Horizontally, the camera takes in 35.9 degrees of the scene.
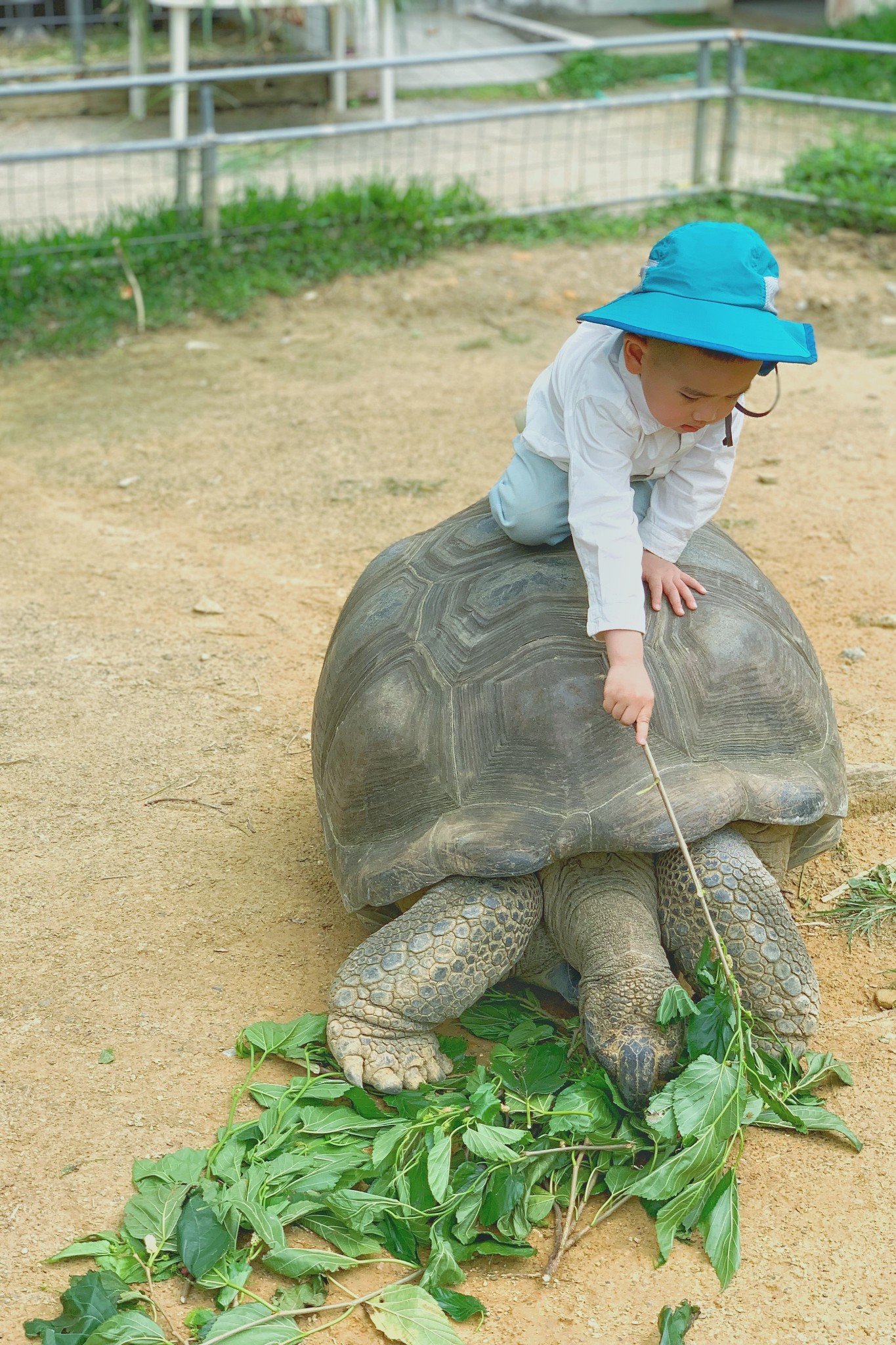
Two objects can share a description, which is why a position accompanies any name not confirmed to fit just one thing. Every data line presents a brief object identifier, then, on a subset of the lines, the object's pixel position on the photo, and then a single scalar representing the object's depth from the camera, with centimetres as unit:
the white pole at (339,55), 841
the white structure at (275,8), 765
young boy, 226
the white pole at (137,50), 823
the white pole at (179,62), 762
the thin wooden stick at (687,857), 227
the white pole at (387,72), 813
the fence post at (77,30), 970
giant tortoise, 239
